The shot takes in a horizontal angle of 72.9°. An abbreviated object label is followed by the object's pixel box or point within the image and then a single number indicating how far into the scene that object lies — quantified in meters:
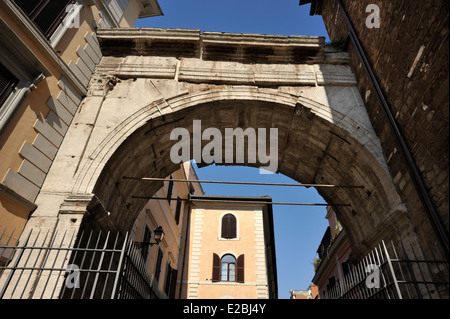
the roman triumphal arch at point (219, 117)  5.46
